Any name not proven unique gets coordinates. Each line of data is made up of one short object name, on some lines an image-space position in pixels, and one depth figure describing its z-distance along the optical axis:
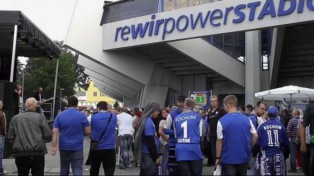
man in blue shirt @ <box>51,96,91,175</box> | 5.57
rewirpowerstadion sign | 13.35
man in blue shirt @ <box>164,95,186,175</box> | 5.81
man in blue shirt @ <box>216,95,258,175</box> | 4.61
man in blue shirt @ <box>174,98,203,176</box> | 5.05
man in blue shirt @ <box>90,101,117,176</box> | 5.85
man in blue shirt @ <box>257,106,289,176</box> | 5.38
